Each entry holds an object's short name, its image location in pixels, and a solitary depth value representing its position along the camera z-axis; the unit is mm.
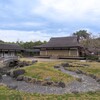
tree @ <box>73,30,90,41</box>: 43227
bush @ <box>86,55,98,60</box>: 23870
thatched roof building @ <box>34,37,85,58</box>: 25841
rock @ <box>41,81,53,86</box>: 9148
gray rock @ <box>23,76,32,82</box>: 10111
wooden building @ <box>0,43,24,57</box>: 28217
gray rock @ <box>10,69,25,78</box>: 11439
